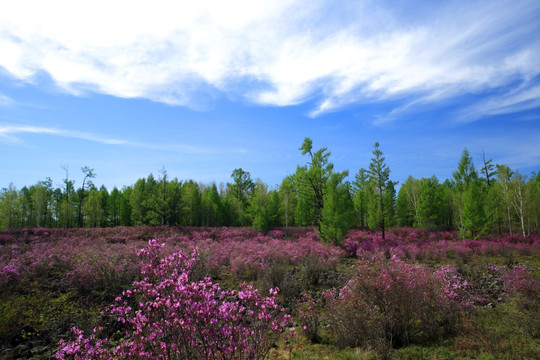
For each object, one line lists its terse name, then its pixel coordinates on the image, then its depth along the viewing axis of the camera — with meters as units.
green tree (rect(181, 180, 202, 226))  41.74
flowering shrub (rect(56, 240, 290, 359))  2.87
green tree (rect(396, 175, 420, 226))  38.62
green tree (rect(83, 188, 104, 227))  43.75
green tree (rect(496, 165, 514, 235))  26.97
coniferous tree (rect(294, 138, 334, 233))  26.20
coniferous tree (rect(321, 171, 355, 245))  19.05
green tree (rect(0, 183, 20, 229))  40.59
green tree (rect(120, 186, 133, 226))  46.22
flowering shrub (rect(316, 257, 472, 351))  5.60
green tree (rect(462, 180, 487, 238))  24.60
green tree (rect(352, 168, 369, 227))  38.44
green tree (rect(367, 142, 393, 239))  25.45
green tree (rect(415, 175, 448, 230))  31.58
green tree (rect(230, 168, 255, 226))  54.03
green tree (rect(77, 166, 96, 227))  38.05
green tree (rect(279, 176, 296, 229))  37.38
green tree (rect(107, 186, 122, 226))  49.25
